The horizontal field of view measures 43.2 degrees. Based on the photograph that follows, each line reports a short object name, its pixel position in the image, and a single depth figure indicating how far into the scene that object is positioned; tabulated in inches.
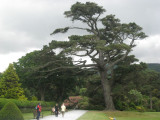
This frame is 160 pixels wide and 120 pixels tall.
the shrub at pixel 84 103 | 1463.8
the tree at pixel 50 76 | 1132.5
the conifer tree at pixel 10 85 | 1290.6
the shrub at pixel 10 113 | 452.1
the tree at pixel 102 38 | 935.0
